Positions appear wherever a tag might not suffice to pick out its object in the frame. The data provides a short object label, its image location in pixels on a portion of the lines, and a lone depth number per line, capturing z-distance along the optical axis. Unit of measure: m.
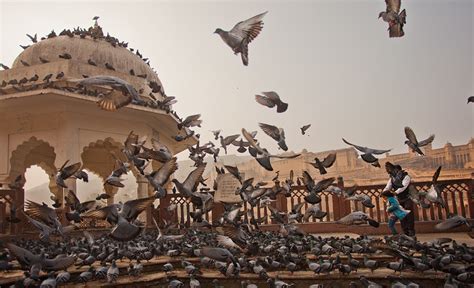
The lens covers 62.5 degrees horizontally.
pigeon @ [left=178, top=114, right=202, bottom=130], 10.80
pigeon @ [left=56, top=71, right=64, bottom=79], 13.06
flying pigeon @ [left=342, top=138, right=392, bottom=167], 8.40
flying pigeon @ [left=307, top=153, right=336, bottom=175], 8.86
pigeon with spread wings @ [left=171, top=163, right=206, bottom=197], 7.42
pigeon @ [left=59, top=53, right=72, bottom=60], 13.92
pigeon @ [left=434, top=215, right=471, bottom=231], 6.75
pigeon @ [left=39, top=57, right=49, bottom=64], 14.08
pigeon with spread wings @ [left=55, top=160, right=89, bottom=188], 8.66
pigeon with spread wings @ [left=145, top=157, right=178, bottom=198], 7.18
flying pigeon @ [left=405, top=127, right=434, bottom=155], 8.67
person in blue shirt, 9.00
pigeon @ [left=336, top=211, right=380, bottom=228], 7.49
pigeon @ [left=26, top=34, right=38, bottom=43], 15.95
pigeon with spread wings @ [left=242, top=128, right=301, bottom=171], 8.72
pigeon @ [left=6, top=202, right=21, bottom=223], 10.36
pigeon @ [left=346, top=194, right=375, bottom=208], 8.60
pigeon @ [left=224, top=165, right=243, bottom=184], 9.40
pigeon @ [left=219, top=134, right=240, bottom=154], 11.01
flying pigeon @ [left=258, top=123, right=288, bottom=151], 8.90
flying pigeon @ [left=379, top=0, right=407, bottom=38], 6.85
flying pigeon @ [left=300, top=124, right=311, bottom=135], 9.98
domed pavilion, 13.01
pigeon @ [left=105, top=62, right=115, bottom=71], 14.73
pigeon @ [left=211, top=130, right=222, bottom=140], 11.65
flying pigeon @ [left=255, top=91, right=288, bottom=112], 8.55
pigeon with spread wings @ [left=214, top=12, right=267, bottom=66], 6.96
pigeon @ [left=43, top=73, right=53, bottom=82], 12.65
